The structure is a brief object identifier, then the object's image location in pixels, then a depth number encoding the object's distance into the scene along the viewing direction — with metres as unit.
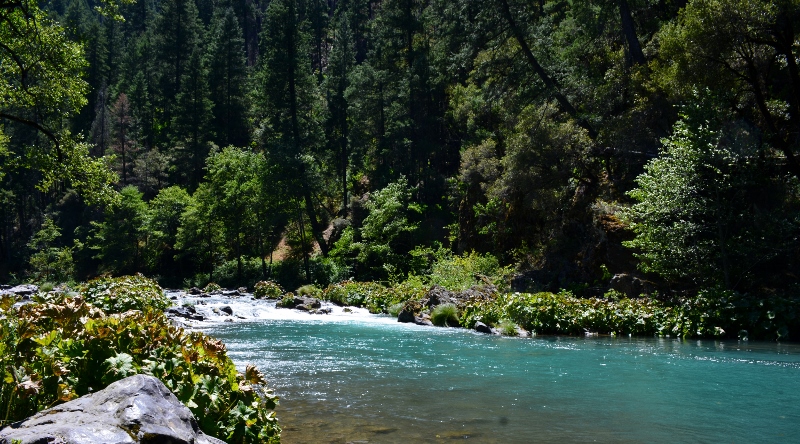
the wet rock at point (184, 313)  19.06
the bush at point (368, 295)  24.38
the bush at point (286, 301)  25.61
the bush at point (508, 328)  15.84
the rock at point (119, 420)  3.42
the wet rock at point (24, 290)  29.21
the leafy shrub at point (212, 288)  34.19
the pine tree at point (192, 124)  52.28
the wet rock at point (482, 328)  16.55
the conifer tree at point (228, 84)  55.88
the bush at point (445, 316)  18.34
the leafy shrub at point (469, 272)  23.84
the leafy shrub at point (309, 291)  29.56
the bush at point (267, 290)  30.35
